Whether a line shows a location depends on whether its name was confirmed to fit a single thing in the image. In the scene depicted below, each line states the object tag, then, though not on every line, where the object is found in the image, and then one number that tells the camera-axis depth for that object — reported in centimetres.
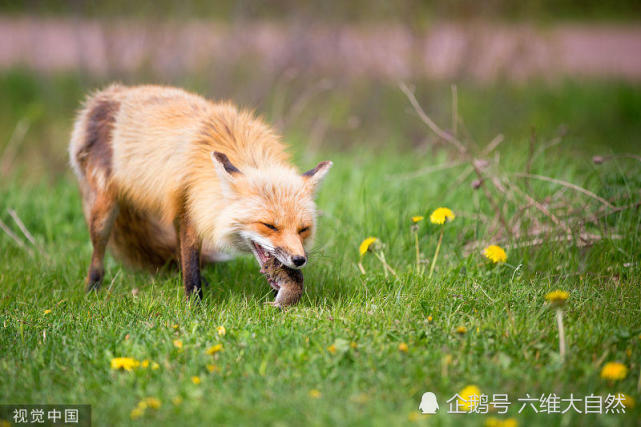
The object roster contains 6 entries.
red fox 793
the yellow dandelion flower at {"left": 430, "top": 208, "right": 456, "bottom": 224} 901
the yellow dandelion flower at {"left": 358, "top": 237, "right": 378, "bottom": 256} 925
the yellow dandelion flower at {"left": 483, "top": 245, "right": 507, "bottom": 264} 892
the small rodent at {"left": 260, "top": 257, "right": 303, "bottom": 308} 817
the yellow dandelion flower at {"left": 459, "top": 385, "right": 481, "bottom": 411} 557
